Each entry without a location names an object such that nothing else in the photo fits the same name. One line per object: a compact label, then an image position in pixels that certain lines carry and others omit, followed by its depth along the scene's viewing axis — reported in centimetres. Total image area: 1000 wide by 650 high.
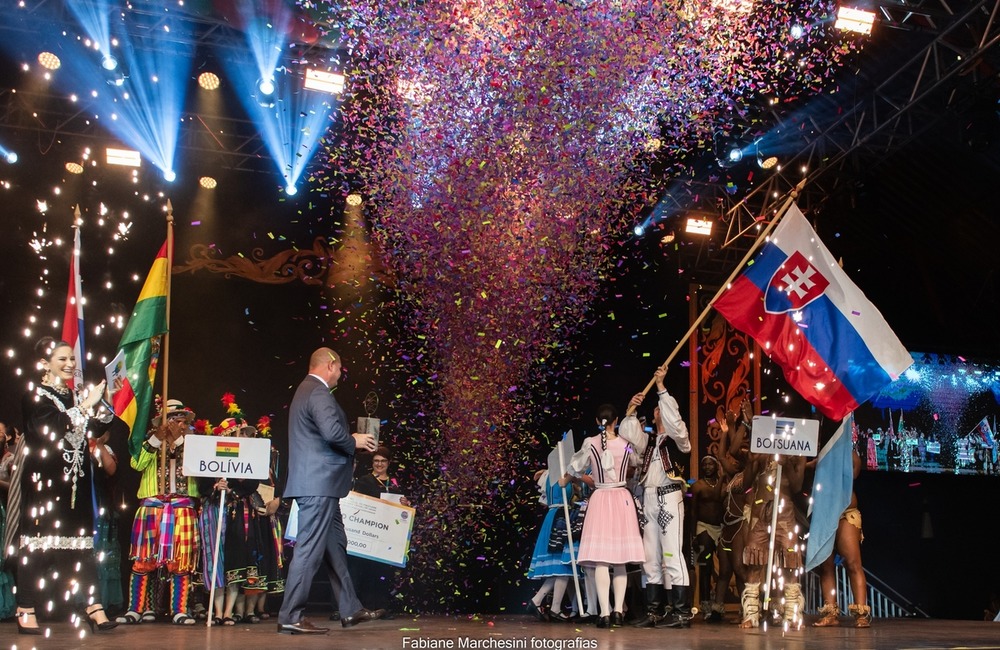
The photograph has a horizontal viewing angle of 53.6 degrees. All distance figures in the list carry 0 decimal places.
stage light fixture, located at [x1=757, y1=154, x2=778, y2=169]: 1134
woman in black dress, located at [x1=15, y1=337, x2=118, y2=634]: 596
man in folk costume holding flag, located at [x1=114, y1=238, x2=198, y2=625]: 761
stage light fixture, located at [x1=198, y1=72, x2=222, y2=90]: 1030
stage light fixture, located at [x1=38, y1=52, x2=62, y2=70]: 978
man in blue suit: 621
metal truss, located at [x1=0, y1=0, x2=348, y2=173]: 931
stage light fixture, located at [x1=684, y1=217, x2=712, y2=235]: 1193
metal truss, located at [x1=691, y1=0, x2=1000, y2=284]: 907
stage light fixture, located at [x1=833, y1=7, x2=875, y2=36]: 891
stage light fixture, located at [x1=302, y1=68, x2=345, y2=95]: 984
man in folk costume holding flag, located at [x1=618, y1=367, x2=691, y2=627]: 812
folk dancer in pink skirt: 760
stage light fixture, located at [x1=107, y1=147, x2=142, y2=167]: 1045
